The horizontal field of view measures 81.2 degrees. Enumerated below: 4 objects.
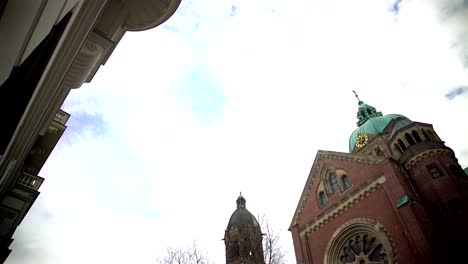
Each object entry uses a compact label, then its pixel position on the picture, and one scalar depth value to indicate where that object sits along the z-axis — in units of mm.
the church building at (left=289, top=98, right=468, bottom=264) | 15008
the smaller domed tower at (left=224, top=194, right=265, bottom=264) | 38875
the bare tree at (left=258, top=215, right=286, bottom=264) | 20609
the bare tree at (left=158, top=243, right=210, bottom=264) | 26770
